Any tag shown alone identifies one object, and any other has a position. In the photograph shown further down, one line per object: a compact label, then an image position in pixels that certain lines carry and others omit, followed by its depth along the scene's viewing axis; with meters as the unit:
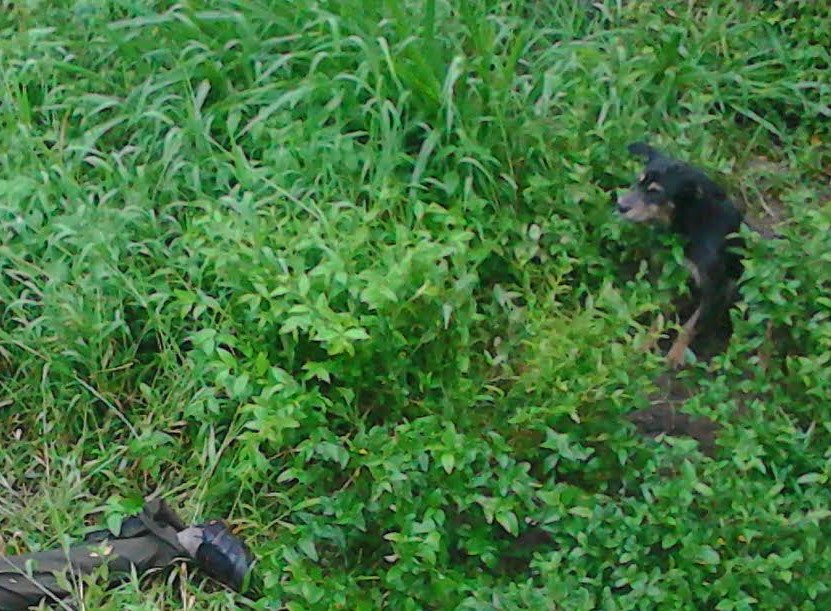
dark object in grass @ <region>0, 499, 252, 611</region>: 3.39
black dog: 4.00
